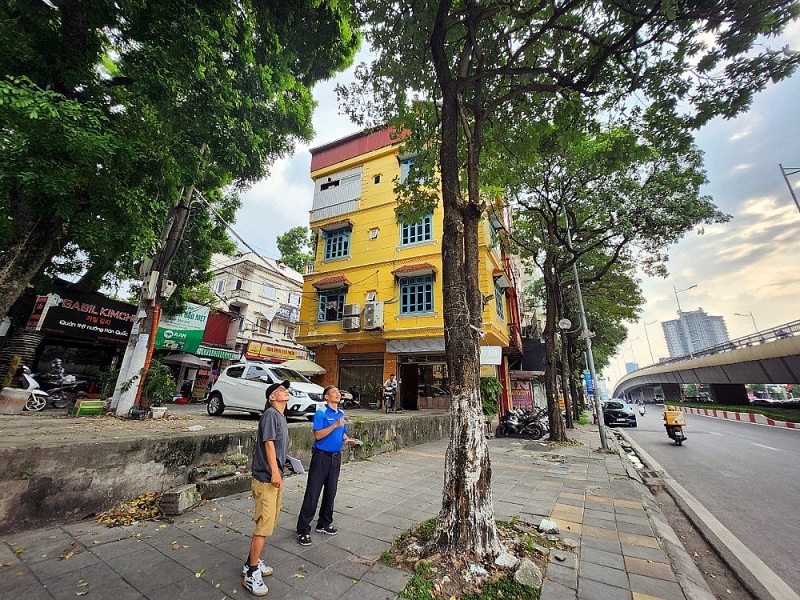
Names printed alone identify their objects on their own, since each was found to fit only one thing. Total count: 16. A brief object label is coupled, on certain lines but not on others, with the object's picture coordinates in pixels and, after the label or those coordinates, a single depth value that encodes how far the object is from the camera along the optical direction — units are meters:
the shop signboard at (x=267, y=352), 22.09
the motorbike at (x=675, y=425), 11.95
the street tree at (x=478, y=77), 3.48
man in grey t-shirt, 2.76
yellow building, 15.05
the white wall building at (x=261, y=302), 24.11
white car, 8.80
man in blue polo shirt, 3.84
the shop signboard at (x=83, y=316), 11.61
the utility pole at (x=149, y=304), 8.17
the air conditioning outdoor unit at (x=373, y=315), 15.02
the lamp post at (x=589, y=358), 10.60
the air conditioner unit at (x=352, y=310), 15.62
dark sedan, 20.40
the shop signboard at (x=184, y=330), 16.34
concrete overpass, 18.33
